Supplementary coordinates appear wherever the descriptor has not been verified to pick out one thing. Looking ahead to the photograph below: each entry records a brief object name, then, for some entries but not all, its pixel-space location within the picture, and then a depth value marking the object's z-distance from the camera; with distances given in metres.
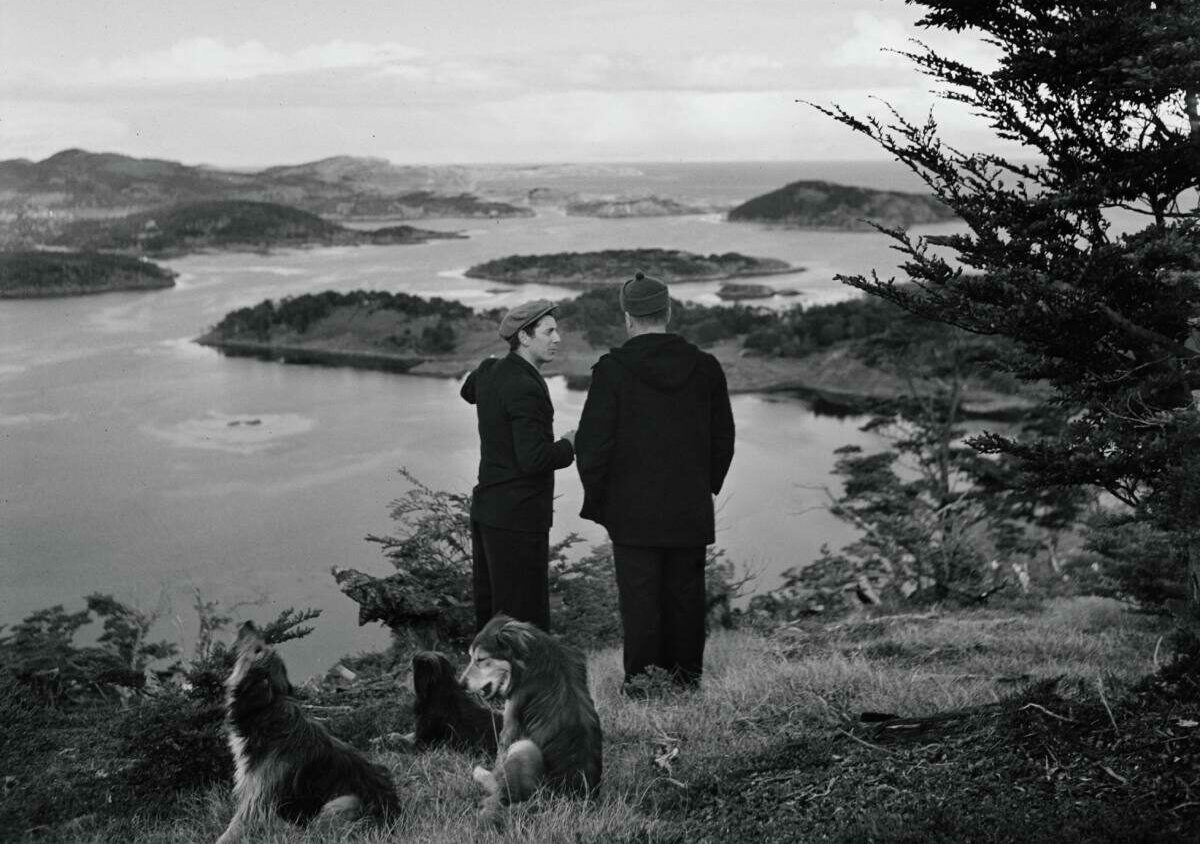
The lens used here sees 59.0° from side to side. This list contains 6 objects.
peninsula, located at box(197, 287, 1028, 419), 54.31
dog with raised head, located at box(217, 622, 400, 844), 3.87
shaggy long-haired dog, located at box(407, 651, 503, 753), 4.92
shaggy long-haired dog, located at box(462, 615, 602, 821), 3.90
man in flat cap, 5.14
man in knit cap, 5.32
